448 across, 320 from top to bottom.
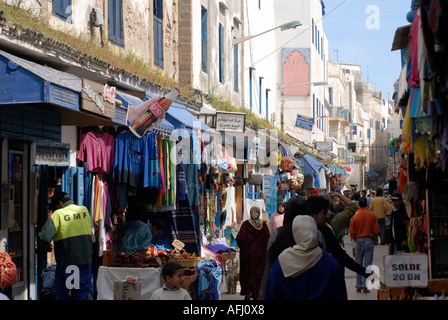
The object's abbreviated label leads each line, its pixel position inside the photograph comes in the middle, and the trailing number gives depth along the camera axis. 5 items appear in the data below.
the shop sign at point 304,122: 38.44
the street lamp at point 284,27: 22.05
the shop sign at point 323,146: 42.59
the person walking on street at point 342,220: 12.31
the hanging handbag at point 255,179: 21.95
